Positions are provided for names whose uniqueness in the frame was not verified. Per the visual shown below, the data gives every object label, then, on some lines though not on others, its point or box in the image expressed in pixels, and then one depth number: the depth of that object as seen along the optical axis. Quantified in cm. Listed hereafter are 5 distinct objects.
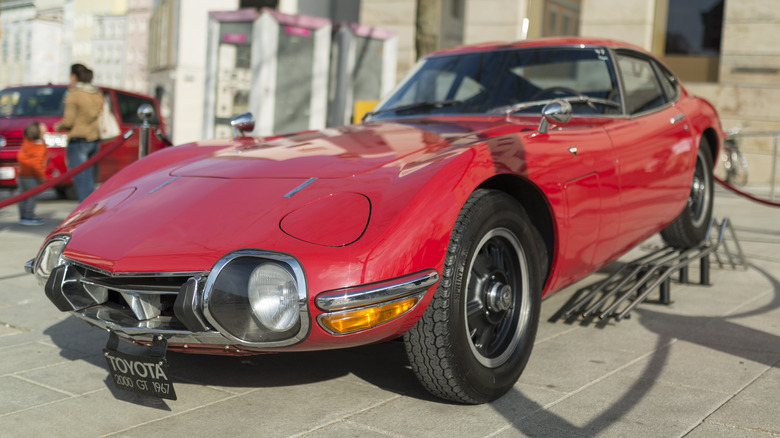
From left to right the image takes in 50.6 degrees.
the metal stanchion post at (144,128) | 546
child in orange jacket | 825
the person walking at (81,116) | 829
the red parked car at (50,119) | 1007
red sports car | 255
